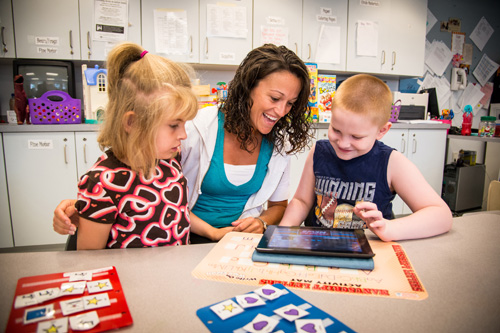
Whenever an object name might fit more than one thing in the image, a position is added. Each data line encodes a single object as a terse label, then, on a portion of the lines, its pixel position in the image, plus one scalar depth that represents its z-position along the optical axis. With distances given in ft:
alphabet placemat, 1.83
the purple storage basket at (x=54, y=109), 6.93
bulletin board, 11.39
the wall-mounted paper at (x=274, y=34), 9.00
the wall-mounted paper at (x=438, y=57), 11.37
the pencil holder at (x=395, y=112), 9.39
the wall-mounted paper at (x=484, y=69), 12.02
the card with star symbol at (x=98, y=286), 1.72
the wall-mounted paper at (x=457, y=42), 11.60
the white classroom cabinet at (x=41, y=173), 6.98
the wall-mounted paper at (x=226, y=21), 8.58
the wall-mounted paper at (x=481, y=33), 11.87
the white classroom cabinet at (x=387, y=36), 9.75
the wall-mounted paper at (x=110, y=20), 7.86
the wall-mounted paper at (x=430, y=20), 11.18
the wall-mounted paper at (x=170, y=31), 8.27
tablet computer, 2.18
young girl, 2.63
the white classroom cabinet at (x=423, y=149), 9.45
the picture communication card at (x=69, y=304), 1.44
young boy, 3.22
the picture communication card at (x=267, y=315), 1.46
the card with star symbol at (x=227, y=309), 1.55
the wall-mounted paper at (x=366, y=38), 9.75
